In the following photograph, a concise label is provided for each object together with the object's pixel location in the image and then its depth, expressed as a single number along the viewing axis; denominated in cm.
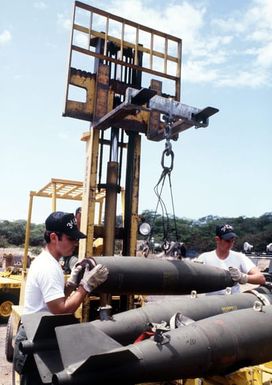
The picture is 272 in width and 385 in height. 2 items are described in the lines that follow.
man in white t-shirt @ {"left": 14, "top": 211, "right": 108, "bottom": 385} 287
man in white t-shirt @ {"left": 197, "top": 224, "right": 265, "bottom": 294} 460
